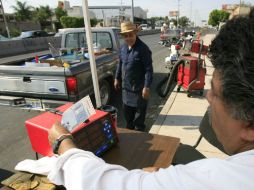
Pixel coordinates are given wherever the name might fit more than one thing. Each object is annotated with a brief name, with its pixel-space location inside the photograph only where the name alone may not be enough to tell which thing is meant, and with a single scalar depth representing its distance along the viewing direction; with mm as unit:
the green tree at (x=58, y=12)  48198
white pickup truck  3299
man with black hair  600
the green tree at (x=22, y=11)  45347
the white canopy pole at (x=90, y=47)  2167
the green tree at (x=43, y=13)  47317
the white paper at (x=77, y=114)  1231
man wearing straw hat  3088
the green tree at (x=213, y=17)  61664
